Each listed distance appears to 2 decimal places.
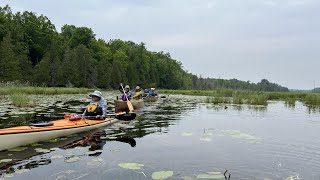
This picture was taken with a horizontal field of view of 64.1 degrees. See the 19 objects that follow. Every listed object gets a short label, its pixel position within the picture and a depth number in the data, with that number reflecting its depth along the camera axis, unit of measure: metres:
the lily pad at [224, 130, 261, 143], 9.13
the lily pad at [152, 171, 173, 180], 5.09
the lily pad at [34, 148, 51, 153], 6.67
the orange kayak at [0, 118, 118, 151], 6.36
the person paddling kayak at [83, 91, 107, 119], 9.81
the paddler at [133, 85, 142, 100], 18.69
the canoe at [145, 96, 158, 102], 24.16
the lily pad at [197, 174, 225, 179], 5.20
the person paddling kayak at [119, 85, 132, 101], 16.80
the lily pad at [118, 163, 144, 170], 5.62
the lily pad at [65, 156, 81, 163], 6.00
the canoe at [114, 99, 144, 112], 14.16
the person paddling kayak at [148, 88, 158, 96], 24.65
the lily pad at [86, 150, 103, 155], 6.77
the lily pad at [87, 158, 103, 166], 5.86
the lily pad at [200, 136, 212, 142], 8.90
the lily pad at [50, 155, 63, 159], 6.25
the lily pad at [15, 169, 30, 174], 5.23
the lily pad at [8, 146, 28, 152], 6.58
